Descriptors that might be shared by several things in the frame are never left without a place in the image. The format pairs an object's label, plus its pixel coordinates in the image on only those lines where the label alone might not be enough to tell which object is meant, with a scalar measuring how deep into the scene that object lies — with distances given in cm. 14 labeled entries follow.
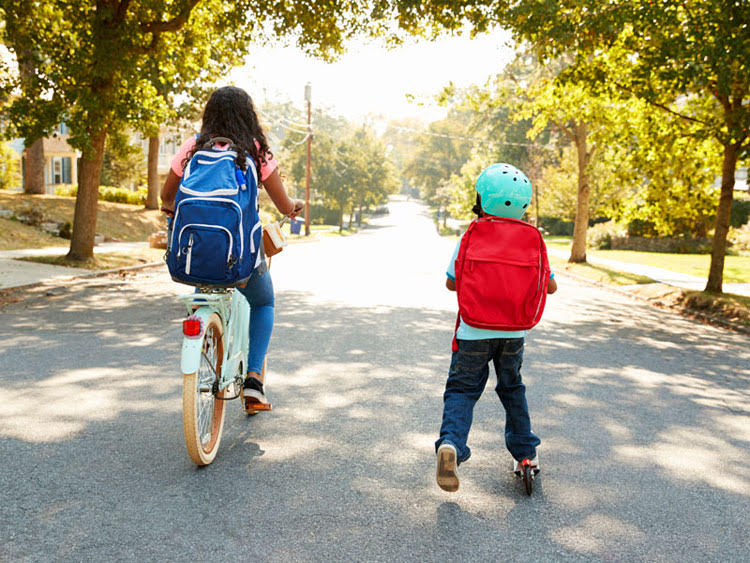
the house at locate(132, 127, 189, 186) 5745
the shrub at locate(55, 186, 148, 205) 3278
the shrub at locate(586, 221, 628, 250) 3294
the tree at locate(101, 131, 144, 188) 3981
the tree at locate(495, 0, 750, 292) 984
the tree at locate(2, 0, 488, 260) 1344
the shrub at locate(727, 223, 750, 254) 2978
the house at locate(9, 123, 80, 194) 3816
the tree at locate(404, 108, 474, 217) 9900
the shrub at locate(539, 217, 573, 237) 5041
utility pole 4132
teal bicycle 350
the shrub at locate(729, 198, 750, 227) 3341
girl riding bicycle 379
